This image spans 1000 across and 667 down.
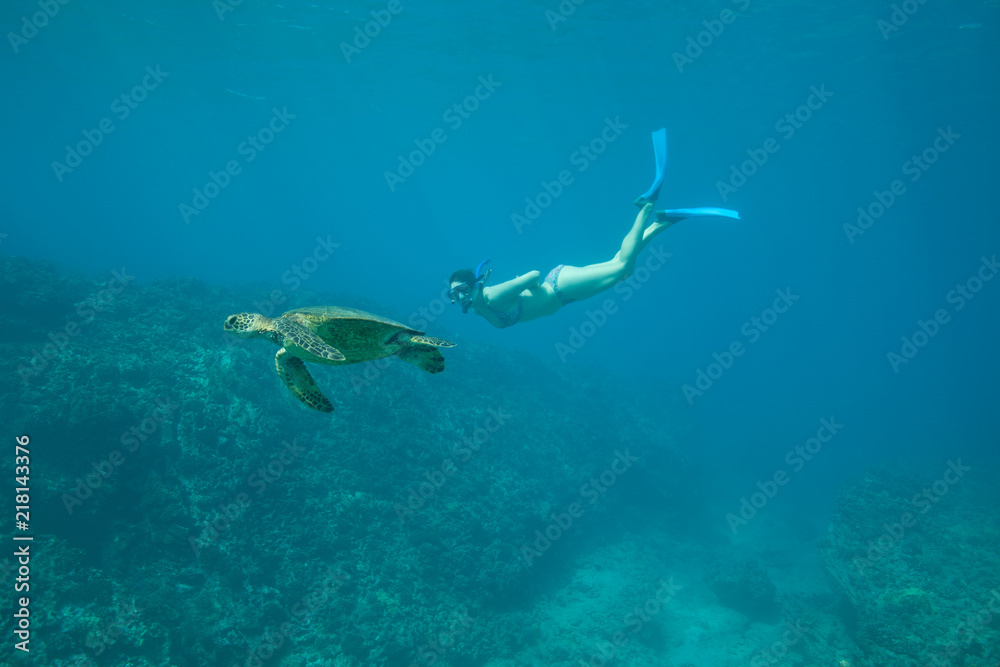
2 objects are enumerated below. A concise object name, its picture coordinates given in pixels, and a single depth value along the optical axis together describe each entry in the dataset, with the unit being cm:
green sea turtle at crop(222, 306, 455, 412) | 375
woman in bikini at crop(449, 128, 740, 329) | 841
